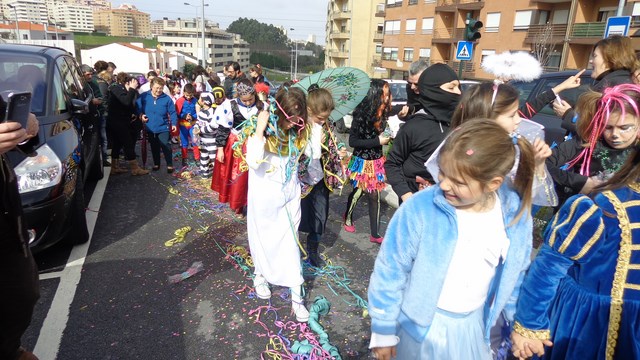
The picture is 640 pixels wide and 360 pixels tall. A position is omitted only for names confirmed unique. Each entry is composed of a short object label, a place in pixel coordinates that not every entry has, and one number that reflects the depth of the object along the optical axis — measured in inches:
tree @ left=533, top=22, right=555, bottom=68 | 1018.7
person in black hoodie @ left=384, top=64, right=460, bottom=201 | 117.2
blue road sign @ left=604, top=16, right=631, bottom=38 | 291.6
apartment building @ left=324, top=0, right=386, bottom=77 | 2164.1
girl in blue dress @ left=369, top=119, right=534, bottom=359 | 67.3
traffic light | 337.7
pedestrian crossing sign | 356.4
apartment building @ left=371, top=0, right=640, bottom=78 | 983.0
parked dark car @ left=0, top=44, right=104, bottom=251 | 135.7
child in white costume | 119.3
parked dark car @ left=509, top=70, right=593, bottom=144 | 203.0
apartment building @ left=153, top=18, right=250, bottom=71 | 4153.1
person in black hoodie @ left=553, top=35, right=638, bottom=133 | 134.2
